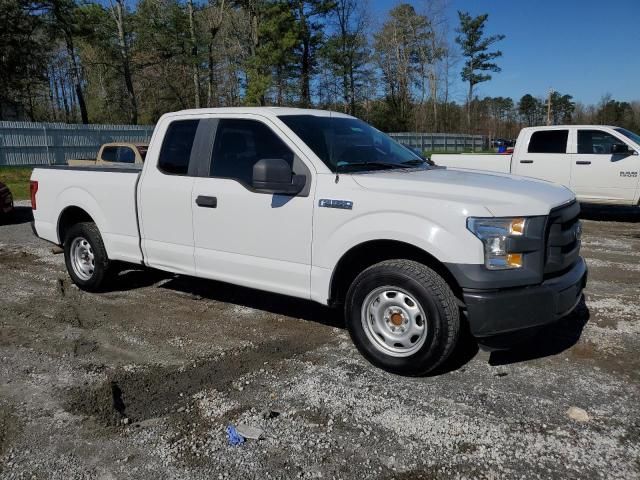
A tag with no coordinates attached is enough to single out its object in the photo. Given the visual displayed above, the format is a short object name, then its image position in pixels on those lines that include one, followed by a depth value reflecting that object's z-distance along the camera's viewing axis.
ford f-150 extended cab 3.46
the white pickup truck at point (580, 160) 10.82
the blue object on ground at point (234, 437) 3.06
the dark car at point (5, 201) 11.48
